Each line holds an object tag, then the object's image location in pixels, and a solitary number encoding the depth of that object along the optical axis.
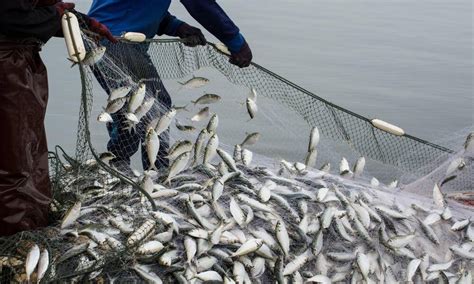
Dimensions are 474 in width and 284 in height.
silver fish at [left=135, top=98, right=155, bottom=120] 4.98
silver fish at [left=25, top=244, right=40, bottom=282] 3.58
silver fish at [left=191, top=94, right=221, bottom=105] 5.79
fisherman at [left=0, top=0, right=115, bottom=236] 3.74
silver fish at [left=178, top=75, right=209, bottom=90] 5.75
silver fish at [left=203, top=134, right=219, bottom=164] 4.92
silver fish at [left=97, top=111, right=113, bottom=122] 4.73
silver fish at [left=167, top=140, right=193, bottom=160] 4.90
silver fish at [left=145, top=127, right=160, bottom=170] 4.66
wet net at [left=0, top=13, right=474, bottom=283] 3.93
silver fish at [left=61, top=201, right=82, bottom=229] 4.04
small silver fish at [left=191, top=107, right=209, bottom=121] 5.77
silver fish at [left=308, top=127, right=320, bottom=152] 5.70
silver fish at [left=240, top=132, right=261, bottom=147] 5.71
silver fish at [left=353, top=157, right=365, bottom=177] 5.76
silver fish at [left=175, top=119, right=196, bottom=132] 5.63
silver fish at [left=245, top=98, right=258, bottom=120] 5.78
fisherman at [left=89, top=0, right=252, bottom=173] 5.63
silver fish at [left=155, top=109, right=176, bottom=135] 4.98
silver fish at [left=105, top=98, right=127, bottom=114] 4.80
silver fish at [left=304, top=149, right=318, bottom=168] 5.76
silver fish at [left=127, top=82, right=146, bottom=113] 4.84
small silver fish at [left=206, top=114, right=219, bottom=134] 5.25
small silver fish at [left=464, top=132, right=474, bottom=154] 5.78
